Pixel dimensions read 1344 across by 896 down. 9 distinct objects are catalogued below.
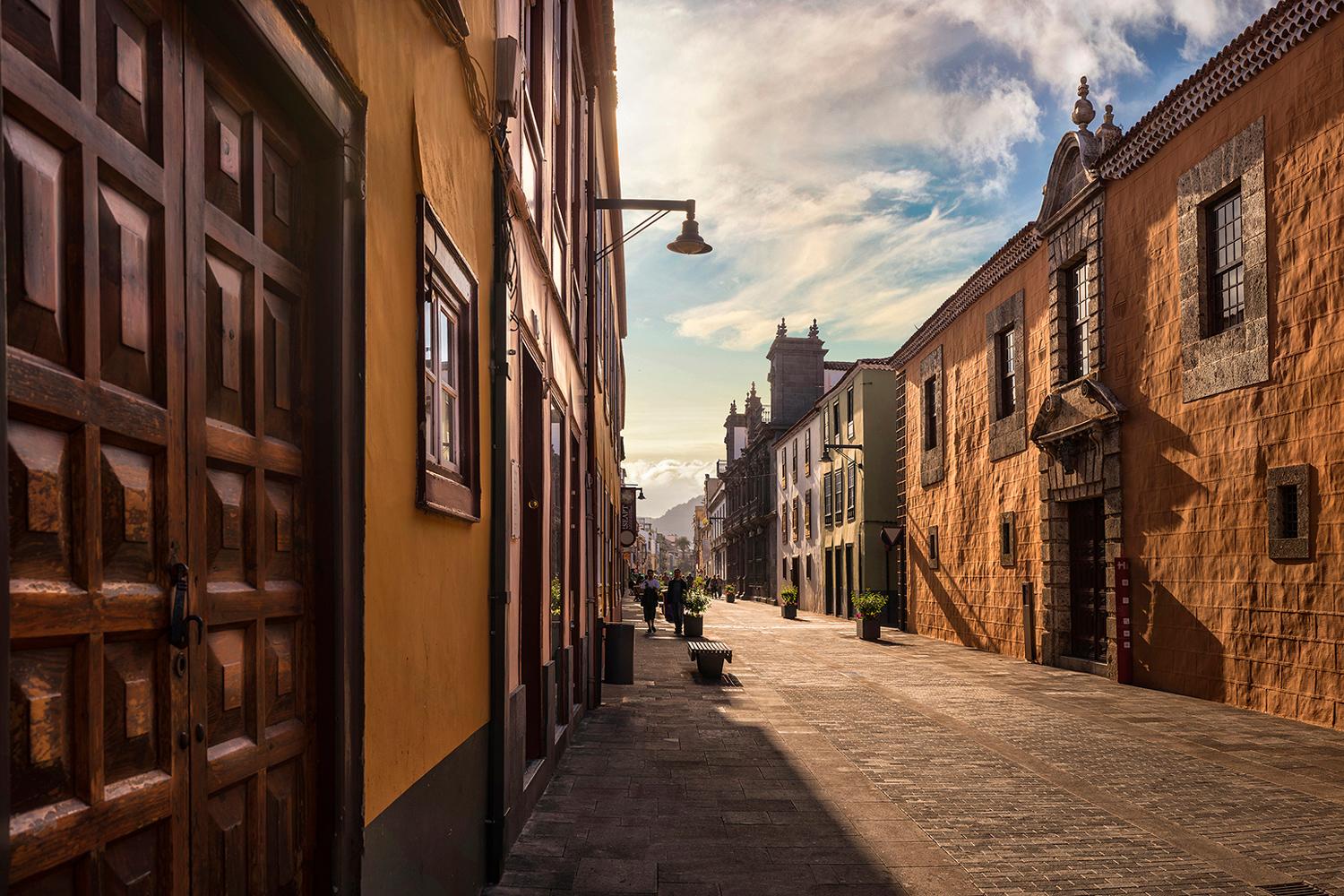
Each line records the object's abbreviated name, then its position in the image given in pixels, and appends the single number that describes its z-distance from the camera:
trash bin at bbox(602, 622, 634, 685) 15.27
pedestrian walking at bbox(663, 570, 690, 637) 28.30
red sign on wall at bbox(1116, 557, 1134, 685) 14.90
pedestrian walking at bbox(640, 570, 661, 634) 29.55
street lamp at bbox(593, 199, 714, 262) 12.06
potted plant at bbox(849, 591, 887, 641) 24.25
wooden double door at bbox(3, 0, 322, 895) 1.82
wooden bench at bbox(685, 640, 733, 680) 15.44
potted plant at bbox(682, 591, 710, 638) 22.34
